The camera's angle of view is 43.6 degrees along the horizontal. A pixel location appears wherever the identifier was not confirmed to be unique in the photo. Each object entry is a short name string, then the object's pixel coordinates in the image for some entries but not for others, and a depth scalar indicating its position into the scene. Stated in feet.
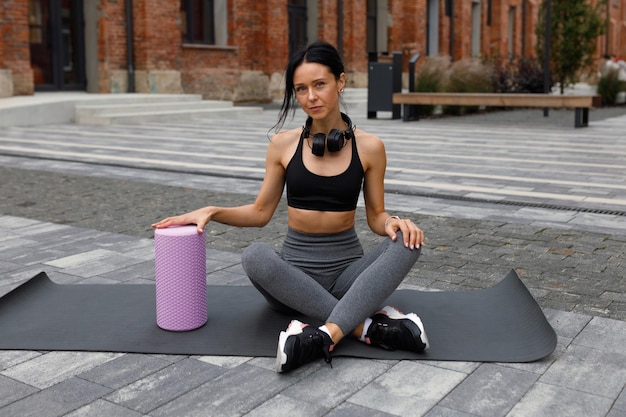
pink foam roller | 11.17
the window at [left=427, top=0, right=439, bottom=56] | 106.11
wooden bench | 46.50
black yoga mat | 10.77
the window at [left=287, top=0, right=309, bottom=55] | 84.07
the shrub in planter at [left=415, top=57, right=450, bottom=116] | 60.70
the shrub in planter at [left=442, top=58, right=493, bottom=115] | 61.26
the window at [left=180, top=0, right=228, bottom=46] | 72.83
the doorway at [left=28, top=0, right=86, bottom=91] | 61.62
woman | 10.62
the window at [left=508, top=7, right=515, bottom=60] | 130.31
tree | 77.66
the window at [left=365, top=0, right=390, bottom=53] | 96.27
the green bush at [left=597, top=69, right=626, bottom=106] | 76.28
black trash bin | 55.47
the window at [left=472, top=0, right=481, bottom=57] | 118.62
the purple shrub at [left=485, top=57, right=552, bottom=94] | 70.38
